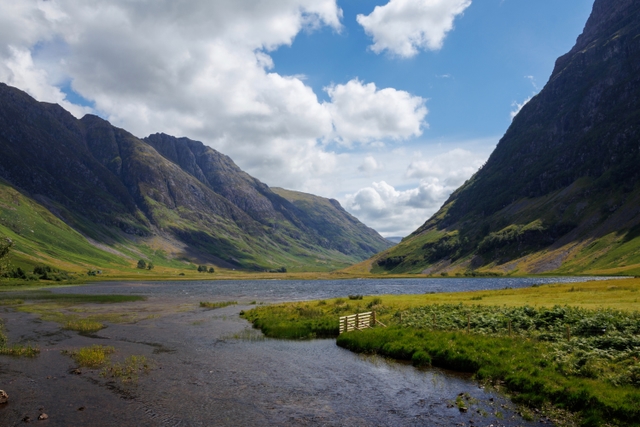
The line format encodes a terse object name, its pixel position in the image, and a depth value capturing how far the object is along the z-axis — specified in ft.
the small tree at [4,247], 193.06
